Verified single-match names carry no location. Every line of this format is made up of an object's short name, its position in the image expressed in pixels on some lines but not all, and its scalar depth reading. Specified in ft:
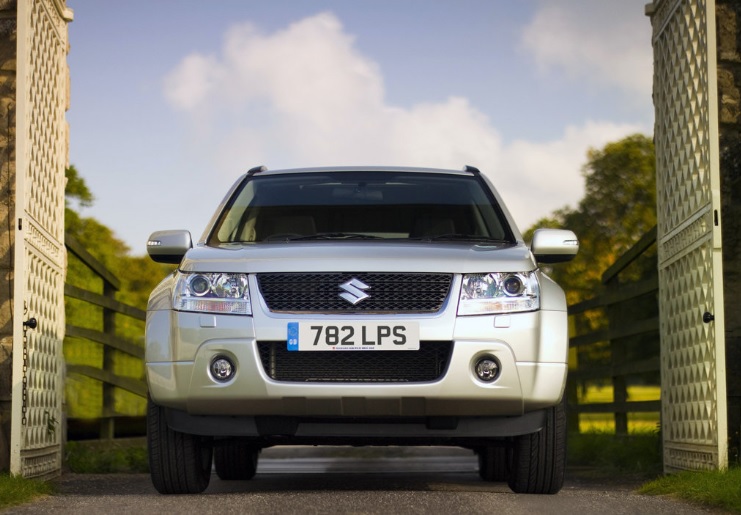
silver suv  33.15
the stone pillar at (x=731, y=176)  46.24
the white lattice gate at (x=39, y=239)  44.11
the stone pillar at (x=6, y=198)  47.50
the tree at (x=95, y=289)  96.34
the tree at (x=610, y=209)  187.66
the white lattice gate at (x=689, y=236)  42.21
